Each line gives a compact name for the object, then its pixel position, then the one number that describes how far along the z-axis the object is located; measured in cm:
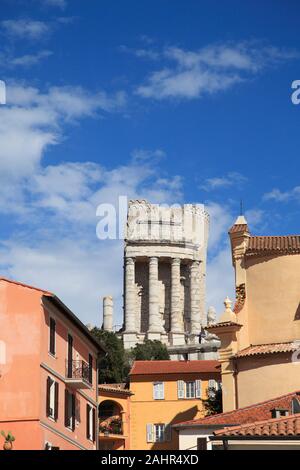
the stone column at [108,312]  12331
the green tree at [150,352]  9256
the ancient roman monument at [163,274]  12162
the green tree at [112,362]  7881
